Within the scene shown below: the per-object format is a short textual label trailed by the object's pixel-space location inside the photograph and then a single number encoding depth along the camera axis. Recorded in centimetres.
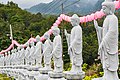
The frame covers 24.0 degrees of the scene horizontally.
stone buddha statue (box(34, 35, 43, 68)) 1334
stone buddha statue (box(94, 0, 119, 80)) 586
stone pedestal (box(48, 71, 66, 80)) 932
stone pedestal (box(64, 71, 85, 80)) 768
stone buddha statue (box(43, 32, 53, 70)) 1142
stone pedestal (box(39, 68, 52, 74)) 1125
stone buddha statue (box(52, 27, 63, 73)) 958
